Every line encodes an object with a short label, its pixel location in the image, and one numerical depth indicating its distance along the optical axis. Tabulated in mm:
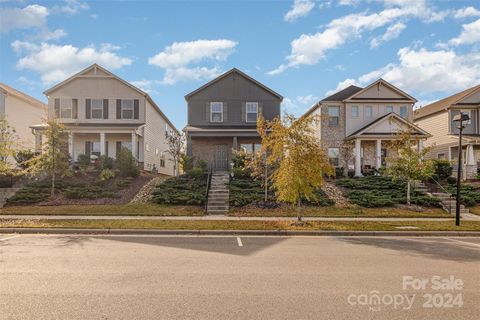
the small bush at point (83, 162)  24656
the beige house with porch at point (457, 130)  28609
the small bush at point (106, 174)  22539
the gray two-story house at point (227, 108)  27781
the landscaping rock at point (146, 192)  19828
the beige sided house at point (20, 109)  31000
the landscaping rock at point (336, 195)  19625
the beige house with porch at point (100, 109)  28250
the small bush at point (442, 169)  24344
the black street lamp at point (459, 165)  14075
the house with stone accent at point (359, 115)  29156
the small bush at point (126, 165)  23672
